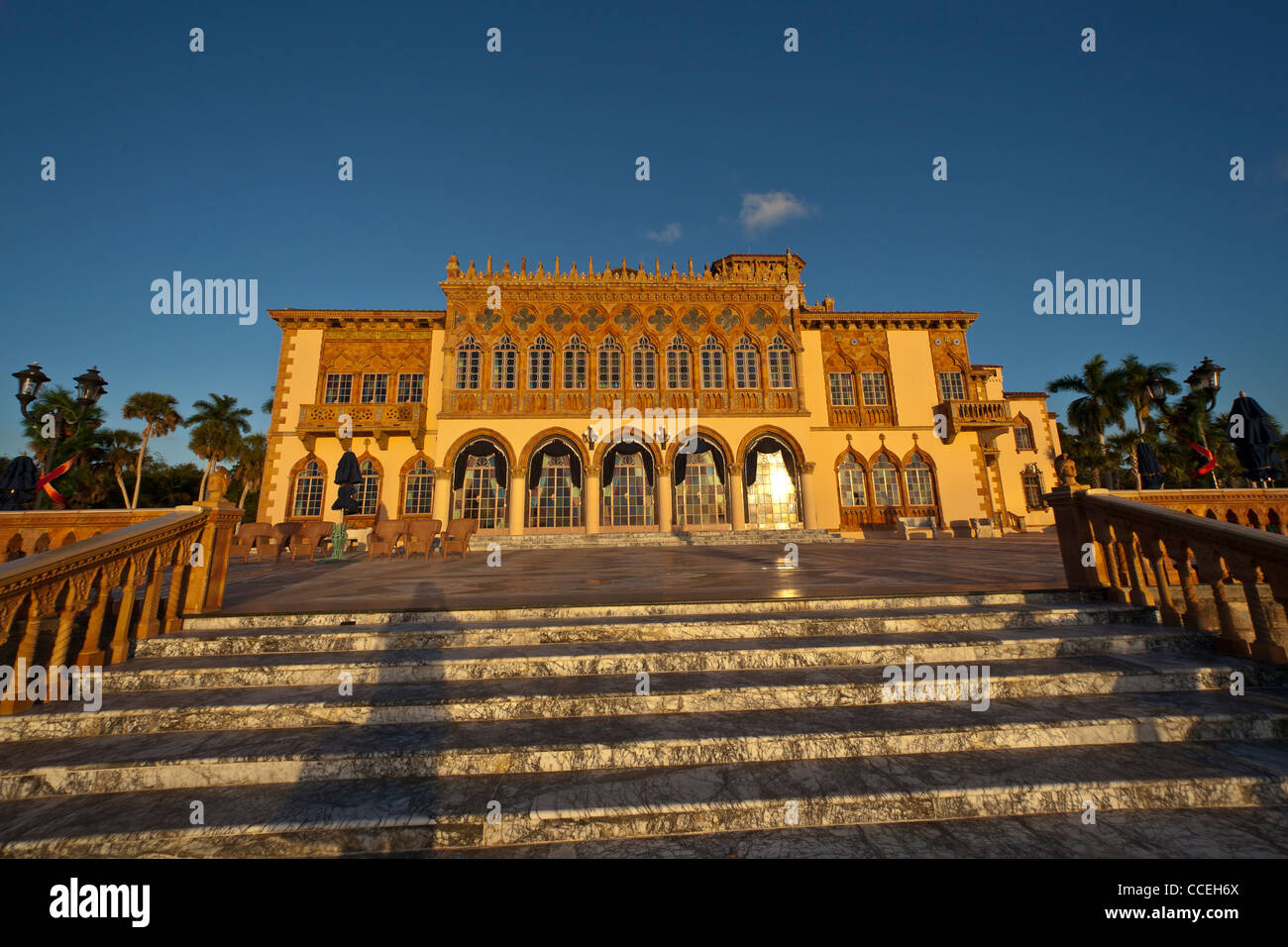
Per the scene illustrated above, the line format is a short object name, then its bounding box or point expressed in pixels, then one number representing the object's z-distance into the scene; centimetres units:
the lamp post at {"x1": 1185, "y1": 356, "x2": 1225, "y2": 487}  939
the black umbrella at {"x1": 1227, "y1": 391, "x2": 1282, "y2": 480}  766
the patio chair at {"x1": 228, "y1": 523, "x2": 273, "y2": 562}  1422
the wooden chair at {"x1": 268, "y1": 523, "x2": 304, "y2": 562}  1467
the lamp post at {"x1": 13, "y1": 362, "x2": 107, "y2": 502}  834
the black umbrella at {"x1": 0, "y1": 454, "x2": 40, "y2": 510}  771
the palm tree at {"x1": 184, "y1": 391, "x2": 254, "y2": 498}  3316
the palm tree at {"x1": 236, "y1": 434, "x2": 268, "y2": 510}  3488
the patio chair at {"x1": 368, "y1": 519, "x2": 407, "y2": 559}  1386
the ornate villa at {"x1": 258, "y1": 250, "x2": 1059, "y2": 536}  2123
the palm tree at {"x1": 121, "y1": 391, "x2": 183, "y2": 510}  3127
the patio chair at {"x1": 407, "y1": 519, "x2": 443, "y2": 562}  1380
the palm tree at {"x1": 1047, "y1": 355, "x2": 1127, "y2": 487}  2862
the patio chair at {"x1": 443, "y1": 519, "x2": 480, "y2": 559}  1445
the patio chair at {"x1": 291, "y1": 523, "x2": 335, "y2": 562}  1471
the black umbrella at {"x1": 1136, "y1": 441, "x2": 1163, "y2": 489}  931
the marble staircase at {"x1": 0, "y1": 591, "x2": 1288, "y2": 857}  218
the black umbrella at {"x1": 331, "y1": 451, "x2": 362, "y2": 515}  1373
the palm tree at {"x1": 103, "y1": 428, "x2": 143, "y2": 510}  3042
